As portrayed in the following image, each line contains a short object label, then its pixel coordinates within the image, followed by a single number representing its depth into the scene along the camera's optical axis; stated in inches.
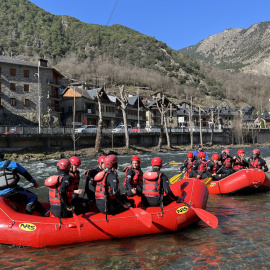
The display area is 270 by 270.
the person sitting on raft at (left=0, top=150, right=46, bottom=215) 284.5
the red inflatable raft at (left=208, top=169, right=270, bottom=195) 495.8
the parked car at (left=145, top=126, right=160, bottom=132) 2135.8
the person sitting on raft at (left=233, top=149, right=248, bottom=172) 555.7
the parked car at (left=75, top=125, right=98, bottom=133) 1672.0
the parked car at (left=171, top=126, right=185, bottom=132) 2326.5
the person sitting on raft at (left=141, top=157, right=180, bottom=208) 306.3
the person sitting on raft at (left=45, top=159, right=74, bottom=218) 265.1
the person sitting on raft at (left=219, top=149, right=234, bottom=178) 548.1
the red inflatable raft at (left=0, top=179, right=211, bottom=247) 270.8
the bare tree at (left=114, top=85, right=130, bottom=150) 1698.5
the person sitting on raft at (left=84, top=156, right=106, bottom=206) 307.9
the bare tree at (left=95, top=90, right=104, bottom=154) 1552.7
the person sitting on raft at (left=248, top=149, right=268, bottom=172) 540.1
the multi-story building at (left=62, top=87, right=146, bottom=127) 2209.6
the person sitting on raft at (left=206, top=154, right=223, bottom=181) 536.4
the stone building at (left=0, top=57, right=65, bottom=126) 1843.0
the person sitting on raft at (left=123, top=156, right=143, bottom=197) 326.6
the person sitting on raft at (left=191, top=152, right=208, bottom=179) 536.9
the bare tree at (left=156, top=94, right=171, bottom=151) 1918.1
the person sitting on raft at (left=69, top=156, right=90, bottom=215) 293.9
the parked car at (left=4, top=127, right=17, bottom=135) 1354.2
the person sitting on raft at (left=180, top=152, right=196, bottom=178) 538.3
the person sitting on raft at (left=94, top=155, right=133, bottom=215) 278.5
